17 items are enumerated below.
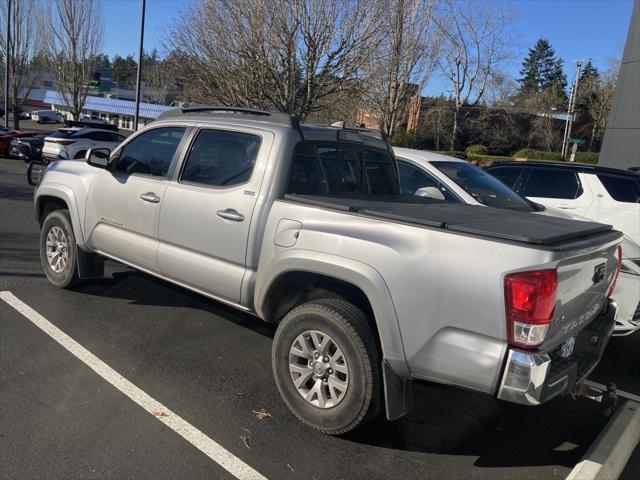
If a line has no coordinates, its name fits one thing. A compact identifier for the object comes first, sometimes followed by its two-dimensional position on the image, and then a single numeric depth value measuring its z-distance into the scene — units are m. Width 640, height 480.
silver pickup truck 2.77
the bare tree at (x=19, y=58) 33.12
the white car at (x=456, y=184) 6.16
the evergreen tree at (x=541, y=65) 84.12
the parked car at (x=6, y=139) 21.84
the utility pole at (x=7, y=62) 29.26
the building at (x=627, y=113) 19.59
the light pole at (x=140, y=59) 19.59
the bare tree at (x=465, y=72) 32.31
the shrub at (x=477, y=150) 42.69
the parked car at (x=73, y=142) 18.67
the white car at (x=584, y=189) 8.15
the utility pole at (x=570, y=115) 46.88
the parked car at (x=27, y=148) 20.77
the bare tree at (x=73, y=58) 32.31
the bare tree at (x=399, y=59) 16.83
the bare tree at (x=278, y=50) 14.98
